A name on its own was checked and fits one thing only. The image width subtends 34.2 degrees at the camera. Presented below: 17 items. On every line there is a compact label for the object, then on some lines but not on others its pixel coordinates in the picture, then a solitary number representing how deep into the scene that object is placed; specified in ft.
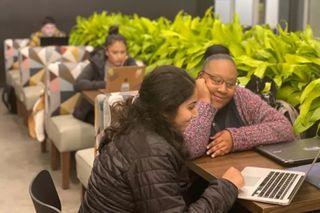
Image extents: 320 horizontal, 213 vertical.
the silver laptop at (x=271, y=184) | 5.48
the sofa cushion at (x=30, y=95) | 16.50
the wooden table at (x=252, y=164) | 5.39
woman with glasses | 6.93
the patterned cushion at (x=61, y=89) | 13.16
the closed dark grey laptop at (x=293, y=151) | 6.55
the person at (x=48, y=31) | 23.00
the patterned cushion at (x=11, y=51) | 20.78
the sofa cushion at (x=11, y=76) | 19.43
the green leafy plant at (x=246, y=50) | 9.13
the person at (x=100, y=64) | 12.73
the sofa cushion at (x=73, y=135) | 12.35
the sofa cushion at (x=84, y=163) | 9.98
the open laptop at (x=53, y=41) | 19.38
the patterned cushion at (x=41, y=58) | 16.24
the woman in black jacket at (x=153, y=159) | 5.27
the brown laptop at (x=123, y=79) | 10.84
